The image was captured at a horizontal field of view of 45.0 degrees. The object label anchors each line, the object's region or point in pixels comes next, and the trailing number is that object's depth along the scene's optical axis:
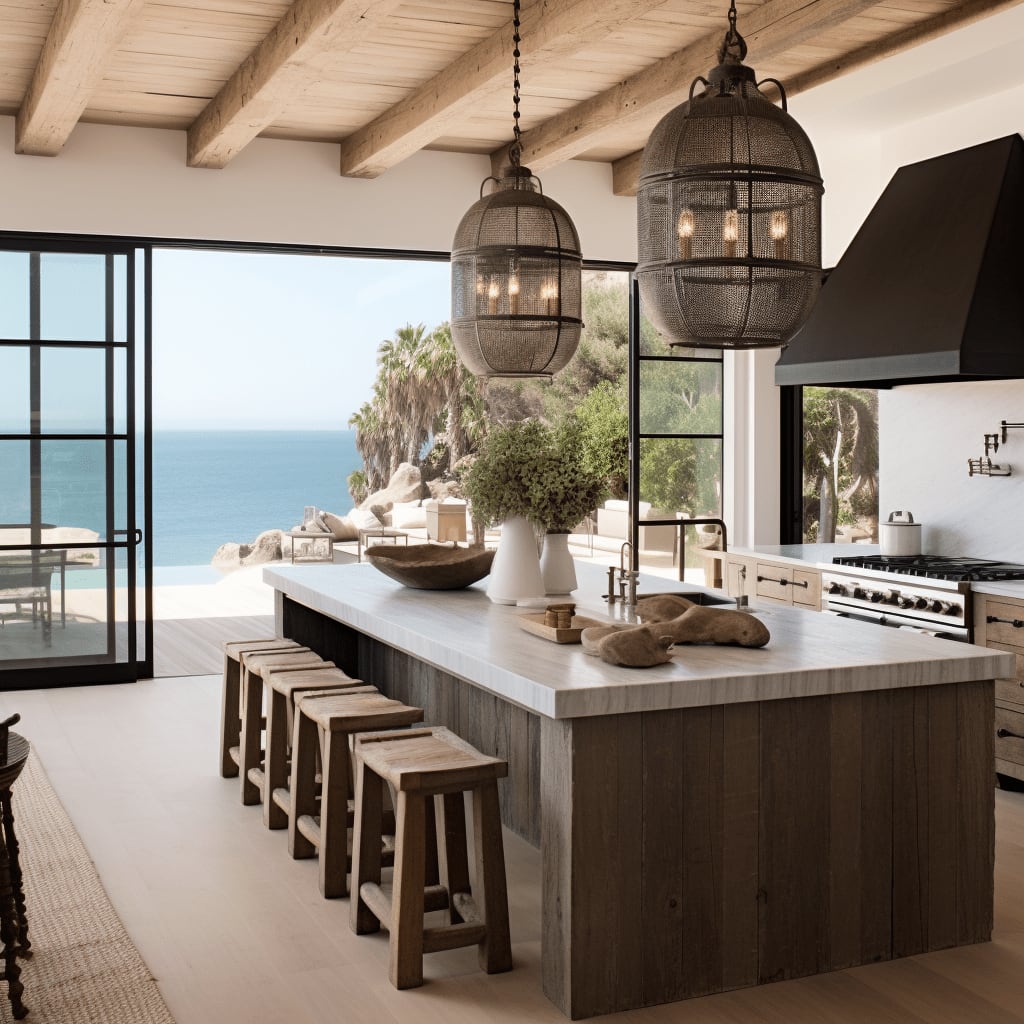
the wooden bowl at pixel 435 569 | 4.27
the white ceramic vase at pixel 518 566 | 3.94
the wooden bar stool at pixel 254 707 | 4.36
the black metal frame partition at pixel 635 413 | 7.57
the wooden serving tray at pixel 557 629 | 3.28
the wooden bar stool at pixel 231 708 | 4.76
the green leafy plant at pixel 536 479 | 3.84
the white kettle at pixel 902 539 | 5.64
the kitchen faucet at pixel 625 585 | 3.49
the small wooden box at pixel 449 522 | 13.81
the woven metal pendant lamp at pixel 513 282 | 3.59
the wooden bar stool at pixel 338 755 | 3.46
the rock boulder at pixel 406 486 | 21.62
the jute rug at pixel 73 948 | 2.79
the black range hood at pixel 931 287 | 4.62
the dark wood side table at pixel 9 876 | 2.67
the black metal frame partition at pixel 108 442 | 6.49
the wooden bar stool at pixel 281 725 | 3.96
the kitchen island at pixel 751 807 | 2.74
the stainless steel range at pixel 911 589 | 4.73
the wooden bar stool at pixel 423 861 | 2.92
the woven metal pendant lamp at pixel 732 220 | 2.60
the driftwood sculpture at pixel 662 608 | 3.47
